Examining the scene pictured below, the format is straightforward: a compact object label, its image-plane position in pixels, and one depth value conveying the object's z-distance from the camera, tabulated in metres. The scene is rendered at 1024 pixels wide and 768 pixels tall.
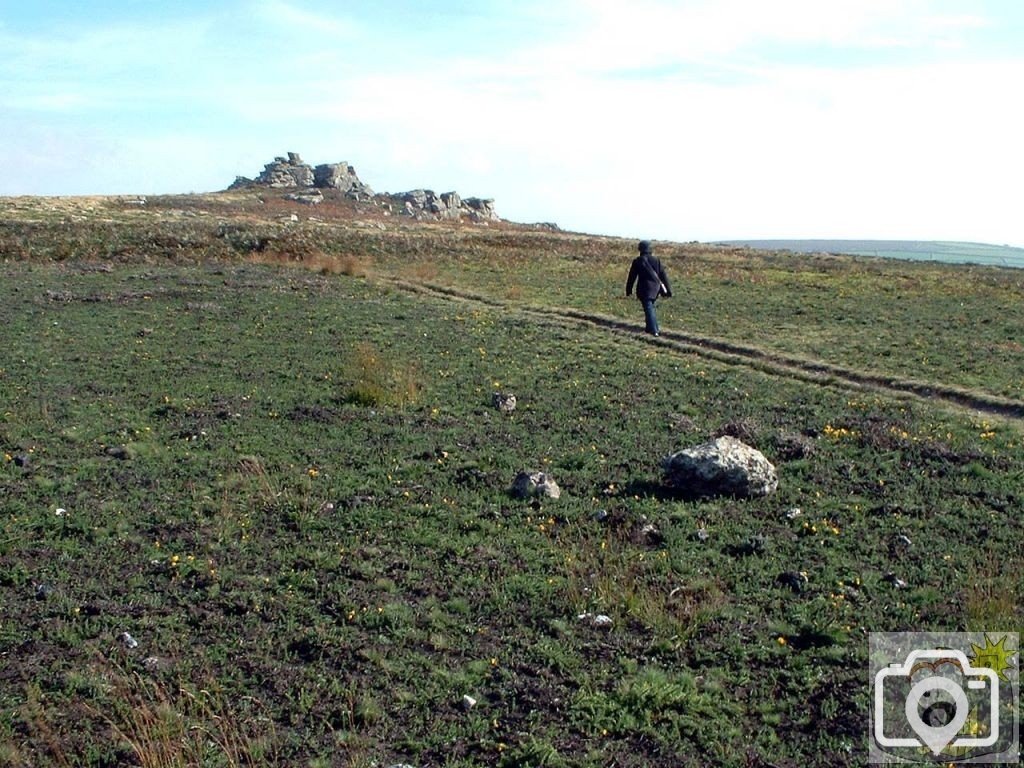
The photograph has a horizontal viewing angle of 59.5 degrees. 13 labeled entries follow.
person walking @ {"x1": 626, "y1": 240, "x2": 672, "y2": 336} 21.97
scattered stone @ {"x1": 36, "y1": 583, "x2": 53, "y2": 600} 7.92
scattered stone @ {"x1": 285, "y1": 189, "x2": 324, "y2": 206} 92.88
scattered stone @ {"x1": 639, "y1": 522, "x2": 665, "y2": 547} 9.46
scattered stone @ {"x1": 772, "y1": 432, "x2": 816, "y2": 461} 12.04
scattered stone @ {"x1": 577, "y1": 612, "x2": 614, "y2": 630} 7.79
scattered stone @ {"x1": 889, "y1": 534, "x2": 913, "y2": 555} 9.07
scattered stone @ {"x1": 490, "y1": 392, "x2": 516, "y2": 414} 14.66
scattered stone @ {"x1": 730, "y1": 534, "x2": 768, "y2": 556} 9.13
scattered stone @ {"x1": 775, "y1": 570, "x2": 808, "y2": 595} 8.34
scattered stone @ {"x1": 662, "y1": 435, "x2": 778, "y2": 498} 10.51
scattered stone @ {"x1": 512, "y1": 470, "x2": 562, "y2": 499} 10.55
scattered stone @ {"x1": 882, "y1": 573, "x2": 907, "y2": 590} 8.33
